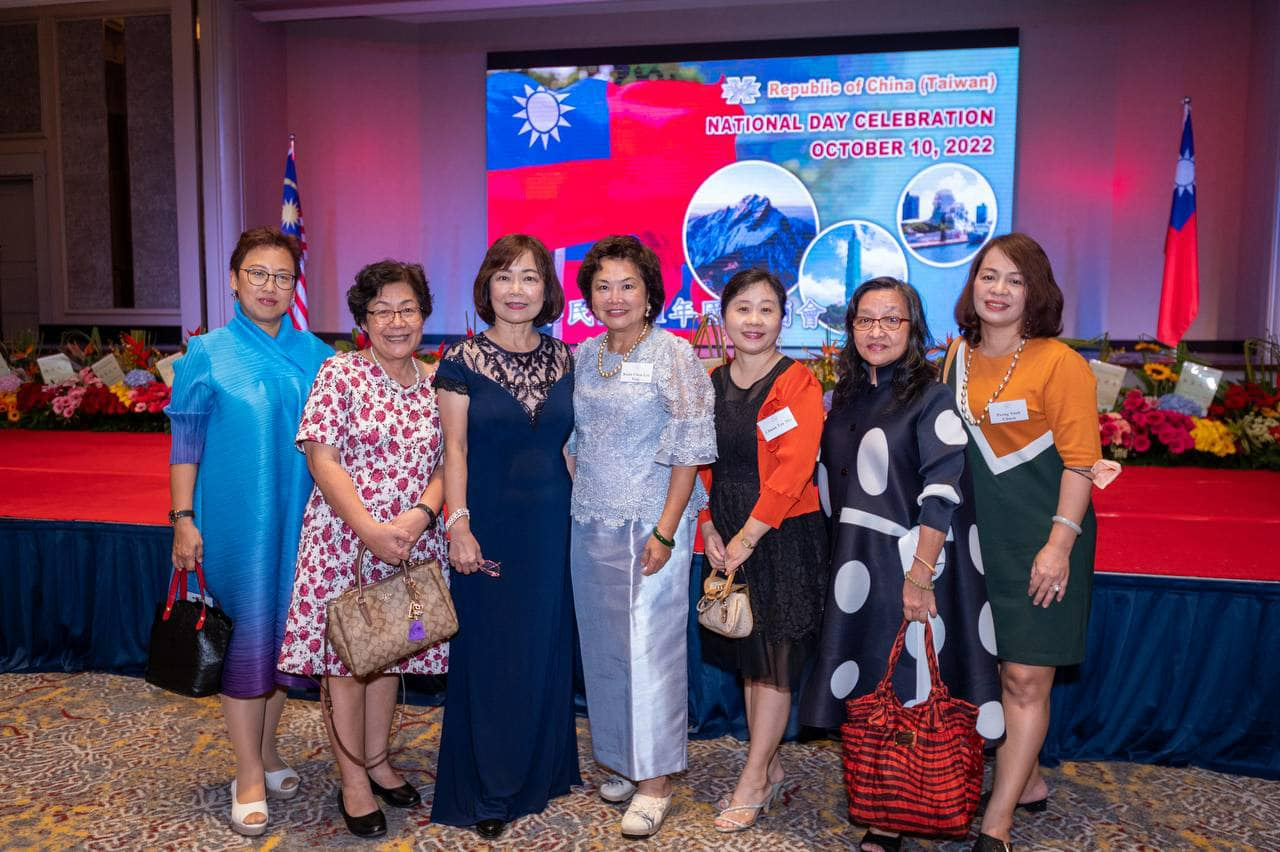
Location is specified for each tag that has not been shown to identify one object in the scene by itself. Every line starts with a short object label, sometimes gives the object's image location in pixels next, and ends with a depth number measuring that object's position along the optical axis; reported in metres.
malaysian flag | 7.15
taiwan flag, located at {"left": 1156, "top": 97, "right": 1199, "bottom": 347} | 5.98
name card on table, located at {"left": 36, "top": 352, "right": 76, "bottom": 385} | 4.74
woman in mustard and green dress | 1.96
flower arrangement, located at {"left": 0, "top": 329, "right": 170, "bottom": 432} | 4.59
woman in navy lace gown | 2.15
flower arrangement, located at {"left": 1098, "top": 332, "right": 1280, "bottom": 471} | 3.74
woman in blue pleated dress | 2.17
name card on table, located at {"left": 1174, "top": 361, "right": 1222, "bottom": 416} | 3.76
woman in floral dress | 2.07
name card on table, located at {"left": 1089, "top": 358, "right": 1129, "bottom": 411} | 3.73
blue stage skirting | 2.52
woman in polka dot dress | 2.02
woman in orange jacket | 2.09
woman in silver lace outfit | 2.16
